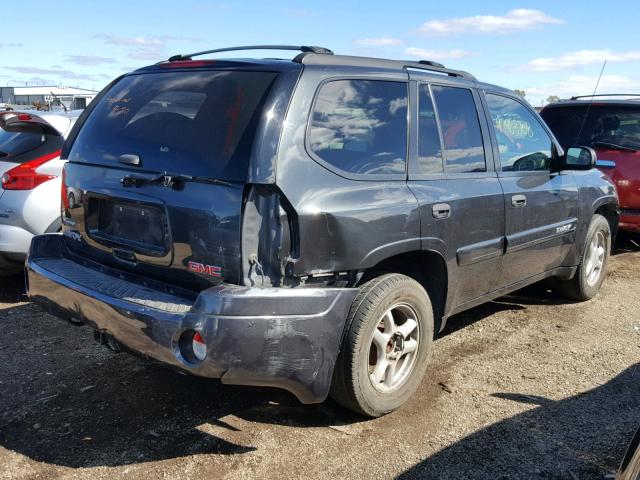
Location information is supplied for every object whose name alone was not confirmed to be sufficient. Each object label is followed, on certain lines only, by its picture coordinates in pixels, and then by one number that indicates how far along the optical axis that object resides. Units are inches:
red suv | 275.1
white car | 198.1
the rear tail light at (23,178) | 199.5
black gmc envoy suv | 108.4
